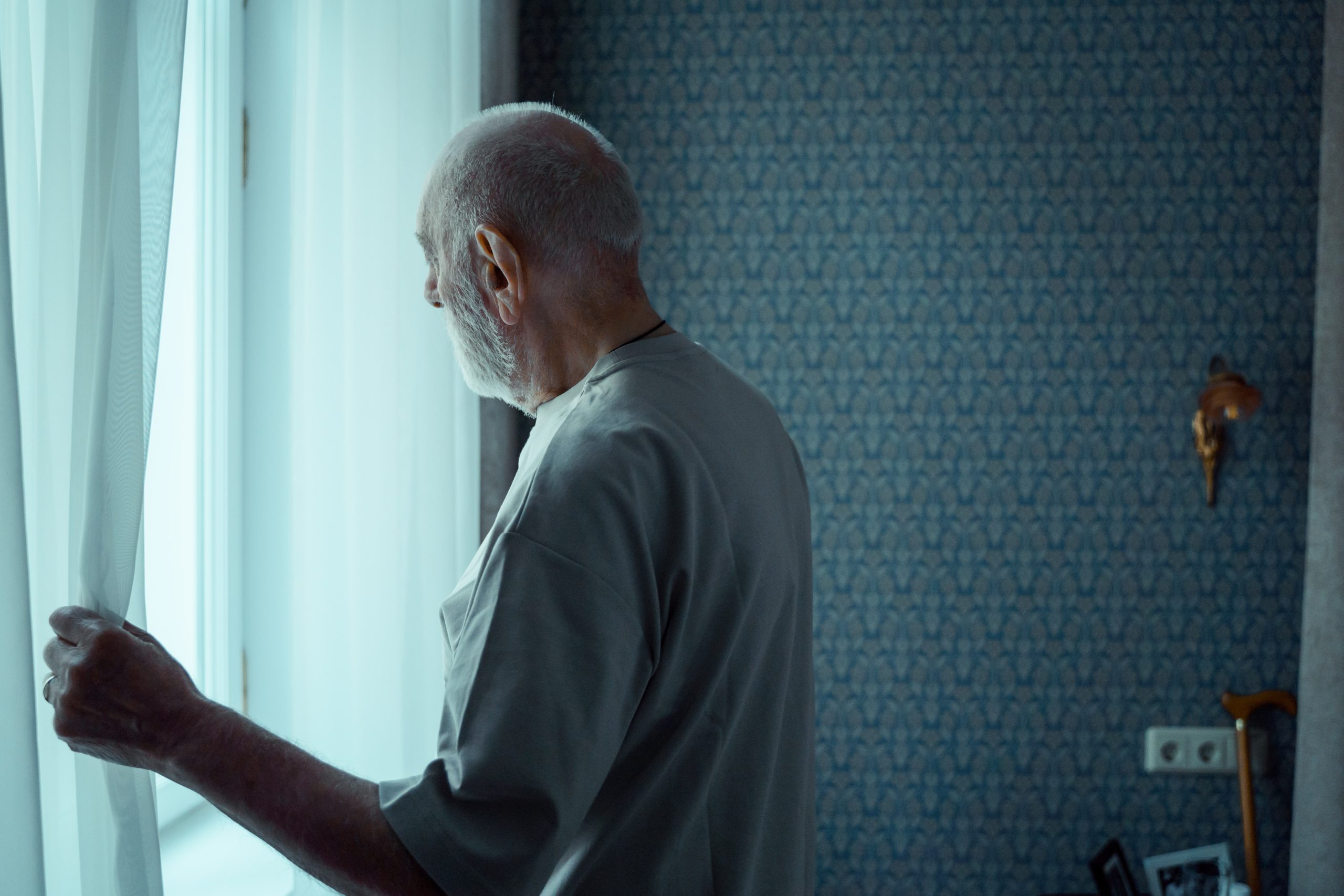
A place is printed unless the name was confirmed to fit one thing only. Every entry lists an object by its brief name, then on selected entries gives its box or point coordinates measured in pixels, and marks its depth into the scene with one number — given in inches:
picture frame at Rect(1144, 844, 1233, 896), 81.7
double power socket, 85.9
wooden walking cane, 82.2
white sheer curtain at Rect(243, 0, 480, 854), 56.7
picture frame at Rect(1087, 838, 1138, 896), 80.7
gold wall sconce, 81.0
